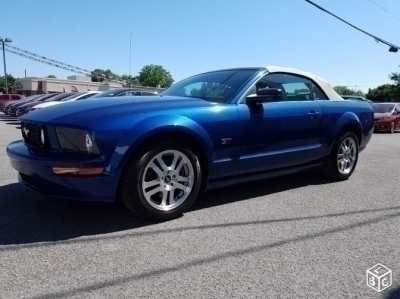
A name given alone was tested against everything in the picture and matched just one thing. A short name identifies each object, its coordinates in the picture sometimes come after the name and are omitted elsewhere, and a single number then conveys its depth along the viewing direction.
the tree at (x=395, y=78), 66.51
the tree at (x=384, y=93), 65.31
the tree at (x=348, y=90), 95.86
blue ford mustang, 3.27
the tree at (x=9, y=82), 98.14
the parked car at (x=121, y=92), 12.42
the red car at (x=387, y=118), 17.03
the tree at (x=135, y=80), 110.68
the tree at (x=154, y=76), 108.60
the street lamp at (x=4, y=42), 42.75
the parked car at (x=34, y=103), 16.43
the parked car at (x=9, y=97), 31.71
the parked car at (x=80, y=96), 15.51
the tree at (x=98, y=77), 87.97
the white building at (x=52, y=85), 59.25
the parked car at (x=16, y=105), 19.33
